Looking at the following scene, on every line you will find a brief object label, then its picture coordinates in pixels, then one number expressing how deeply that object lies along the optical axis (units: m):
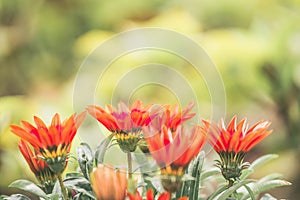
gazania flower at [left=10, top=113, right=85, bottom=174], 1.21
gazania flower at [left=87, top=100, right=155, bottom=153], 1.21
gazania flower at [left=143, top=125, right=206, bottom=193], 1.17
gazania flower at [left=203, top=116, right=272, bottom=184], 1.22
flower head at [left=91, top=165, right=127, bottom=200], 1.15
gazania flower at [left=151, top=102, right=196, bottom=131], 1.22
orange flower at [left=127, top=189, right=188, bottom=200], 1.15
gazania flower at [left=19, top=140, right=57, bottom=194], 1.25
